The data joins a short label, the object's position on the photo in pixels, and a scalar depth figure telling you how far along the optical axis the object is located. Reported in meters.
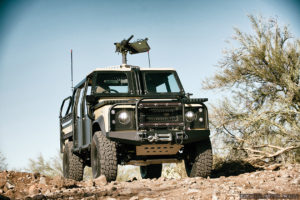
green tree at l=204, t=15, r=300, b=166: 11.30
